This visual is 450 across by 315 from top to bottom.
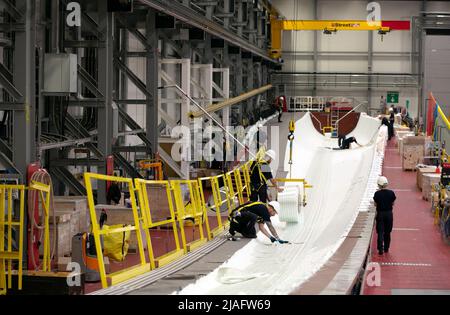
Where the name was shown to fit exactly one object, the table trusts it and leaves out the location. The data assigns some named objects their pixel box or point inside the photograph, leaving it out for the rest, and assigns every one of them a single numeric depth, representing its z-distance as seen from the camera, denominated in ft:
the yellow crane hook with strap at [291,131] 69.14
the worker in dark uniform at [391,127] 112.74
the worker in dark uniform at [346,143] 102.32
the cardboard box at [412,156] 80.84
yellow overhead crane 152.56
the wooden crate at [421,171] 68.13
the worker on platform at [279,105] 120.43
